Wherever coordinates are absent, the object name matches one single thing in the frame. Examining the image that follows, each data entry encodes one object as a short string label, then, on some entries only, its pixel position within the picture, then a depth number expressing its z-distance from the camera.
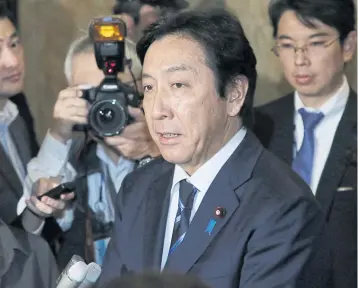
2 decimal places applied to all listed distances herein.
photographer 4.76
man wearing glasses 4.96
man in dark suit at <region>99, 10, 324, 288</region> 4.31
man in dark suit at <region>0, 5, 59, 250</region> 4.87
